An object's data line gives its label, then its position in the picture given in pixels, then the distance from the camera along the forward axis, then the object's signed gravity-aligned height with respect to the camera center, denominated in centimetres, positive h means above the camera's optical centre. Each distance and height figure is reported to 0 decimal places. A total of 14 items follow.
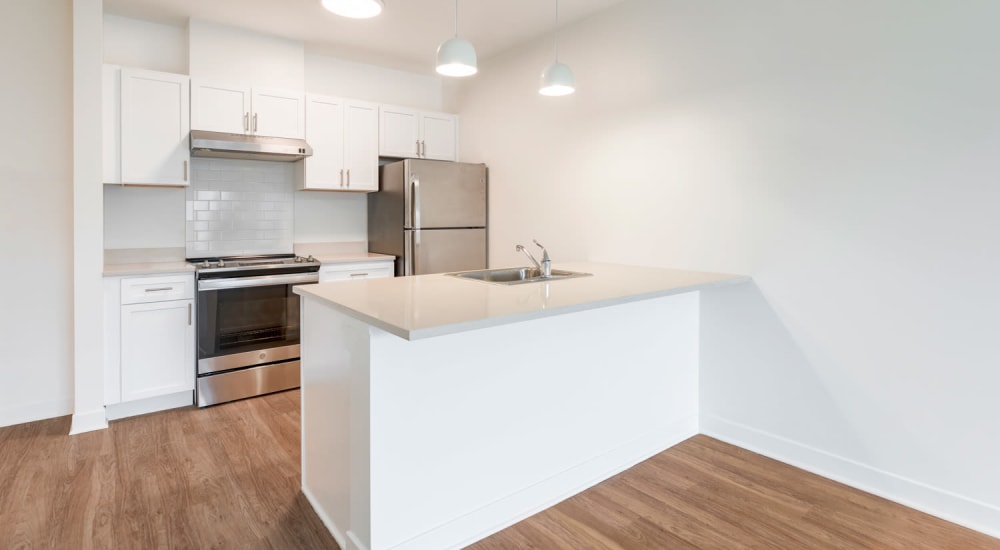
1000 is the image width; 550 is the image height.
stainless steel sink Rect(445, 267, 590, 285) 293 -8
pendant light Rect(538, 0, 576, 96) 282 +98
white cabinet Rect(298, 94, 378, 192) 407 +91
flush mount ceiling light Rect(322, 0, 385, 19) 206 +99
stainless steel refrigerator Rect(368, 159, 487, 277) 415 +37
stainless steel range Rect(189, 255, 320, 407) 346 -45
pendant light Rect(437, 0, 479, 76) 245 +96
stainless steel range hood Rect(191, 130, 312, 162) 349 +77
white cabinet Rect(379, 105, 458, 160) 445 +111
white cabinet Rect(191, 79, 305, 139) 361 +106
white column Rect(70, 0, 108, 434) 300 +21
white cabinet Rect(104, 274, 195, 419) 320 -53
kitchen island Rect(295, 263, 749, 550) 179 -55
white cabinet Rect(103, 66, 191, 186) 330 +84
